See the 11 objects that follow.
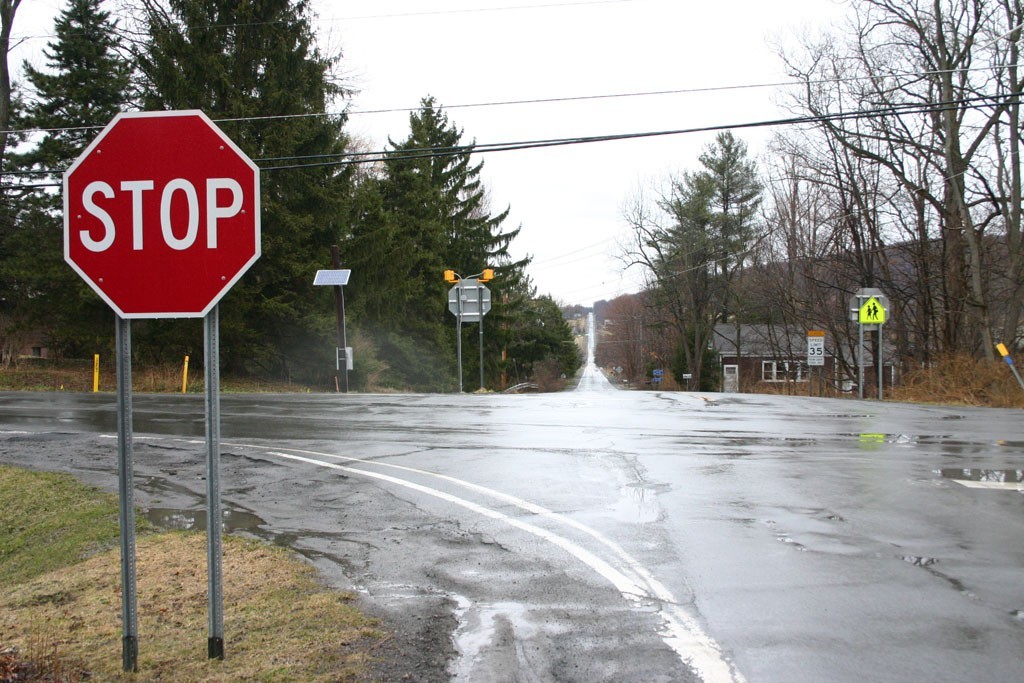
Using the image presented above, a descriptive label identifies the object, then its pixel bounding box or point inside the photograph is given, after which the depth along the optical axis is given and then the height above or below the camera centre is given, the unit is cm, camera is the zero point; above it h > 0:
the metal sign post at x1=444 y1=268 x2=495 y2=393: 3228 +233
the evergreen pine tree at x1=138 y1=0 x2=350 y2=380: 2808 +808
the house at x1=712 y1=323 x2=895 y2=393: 4284 -27
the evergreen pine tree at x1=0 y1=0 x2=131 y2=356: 2973 +791
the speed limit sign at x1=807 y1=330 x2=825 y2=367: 3027 +17
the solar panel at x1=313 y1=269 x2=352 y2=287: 2634 +276
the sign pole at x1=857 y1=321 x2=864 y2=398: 2398 -52
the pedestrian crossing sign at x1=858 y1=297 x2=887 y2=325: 2386 +118
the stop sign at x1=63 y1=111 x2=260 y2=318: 375 +70
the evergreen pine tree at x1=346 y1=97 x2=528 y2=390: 3419 +560
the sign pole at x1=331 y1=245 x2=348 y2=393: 2827 +194
